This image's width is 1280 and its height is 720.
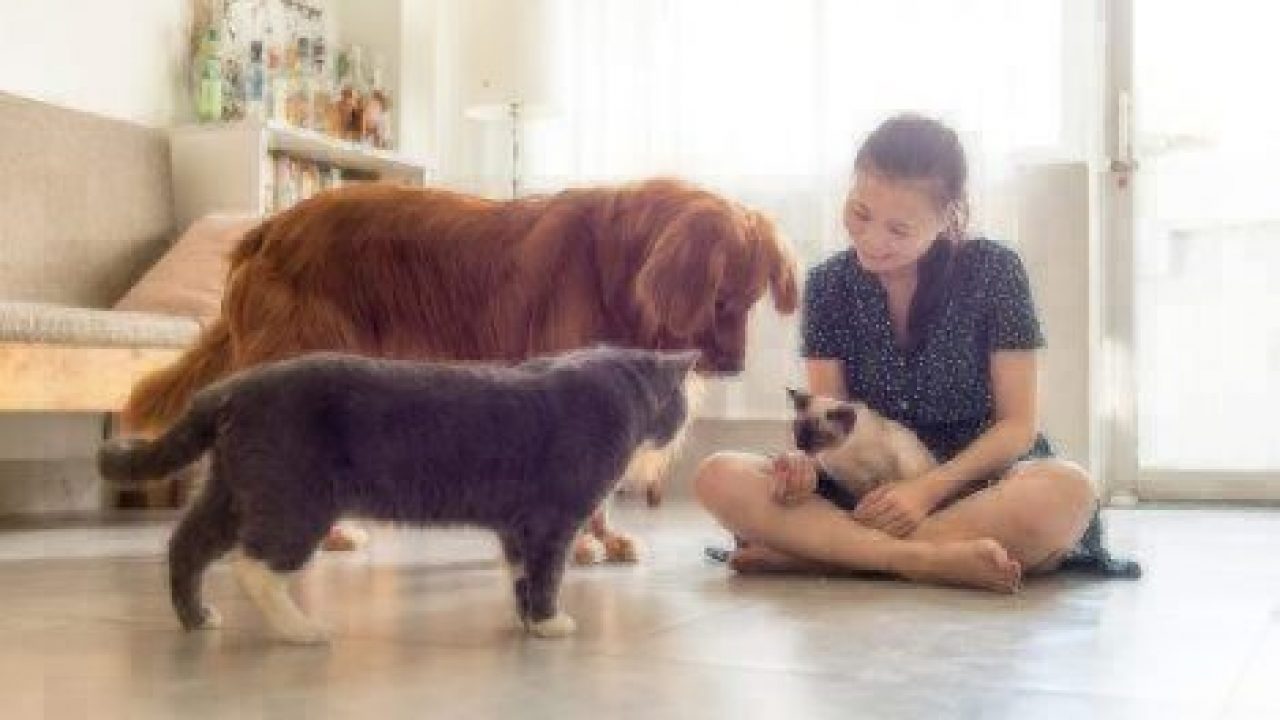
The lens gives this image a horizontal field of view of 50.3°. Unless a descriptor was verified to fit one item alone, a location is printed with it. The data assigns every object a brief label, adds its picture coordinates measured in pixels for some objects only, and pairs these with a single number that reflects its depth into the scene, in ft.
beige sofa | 8.66
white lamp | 12.52
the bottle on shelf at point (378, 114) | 13.84
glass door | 12.38
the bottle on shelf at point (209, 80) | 12.47
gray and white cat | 4.37
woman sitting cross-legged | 6.07
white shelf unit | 11.83
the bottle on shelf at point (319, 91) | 13.51
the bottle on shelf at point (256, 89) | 12.72
